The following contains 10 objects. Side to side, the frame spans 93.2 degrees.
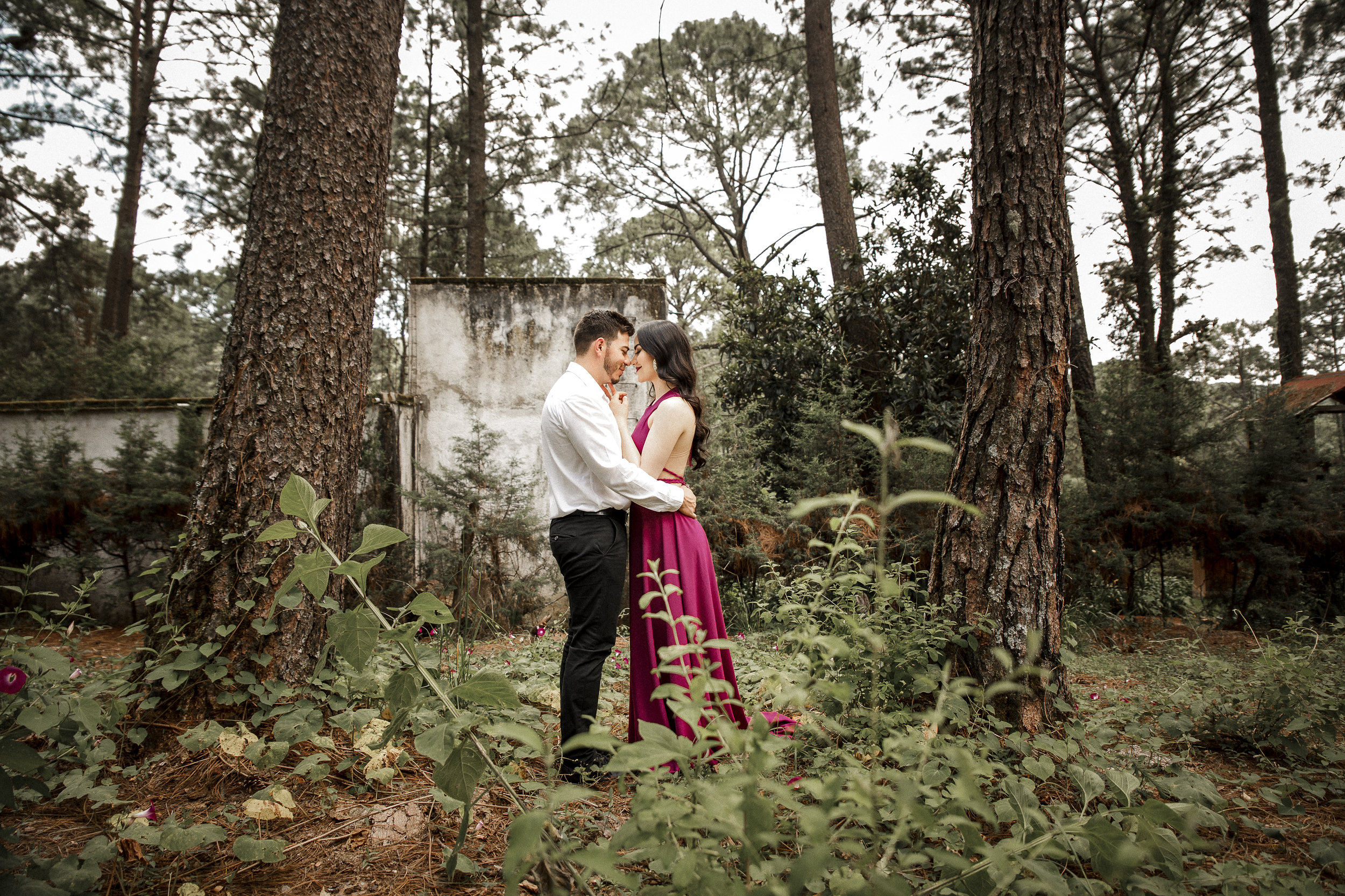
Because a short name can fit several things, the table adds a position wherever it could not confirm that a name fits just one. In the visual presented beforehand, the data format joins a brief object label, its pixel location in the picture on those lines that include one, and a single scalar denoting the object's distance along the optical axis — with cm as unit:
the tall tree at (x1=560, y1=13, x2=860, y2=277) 1422
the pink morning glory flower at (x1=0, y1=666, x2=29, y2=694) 156
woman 267
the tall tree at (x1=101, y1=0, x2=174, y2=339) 1134
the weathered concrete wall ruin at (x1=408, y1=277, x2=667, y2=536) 779
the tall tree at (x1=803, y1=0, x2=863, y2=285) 836
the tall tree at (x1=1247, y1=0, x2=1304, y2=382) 912
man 255
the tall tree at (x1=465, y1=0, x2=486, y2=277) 1252
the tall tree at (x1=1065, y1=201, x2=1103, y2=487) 703
